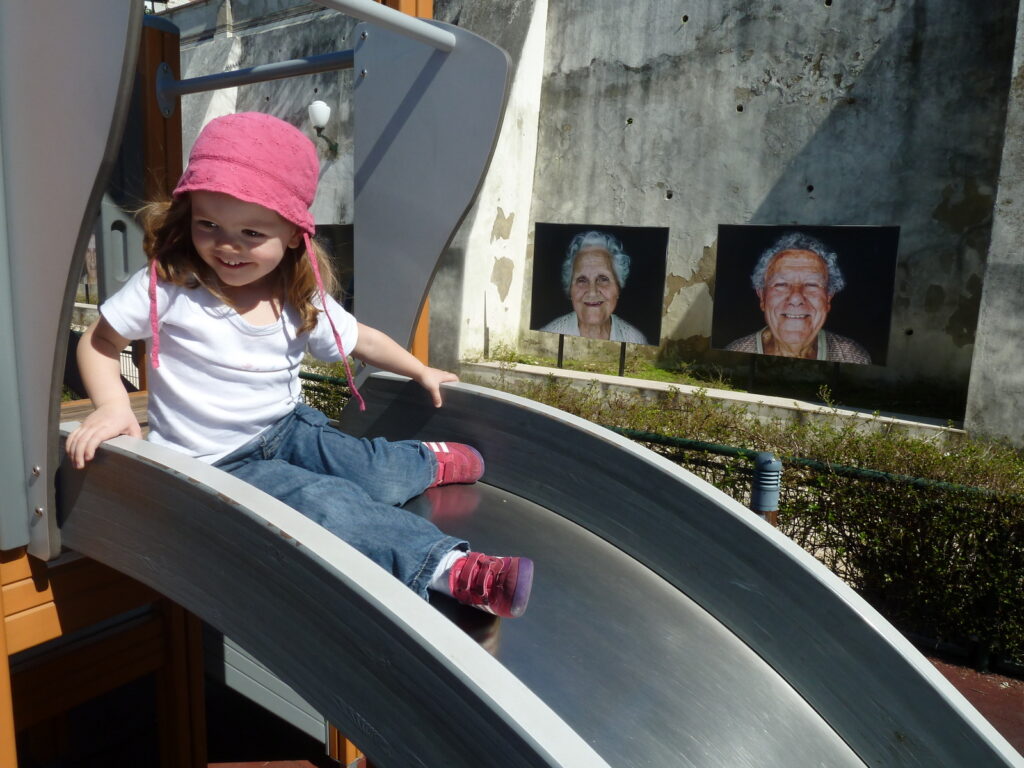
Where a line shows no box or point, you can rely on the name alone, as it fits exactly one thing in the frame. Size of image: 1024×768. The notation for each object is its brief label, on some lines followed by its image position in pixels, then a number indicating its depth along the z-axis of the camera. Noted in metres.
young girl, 1.33
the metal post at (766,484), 2.89
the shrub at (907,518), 3.21
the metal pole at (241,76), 2.19
